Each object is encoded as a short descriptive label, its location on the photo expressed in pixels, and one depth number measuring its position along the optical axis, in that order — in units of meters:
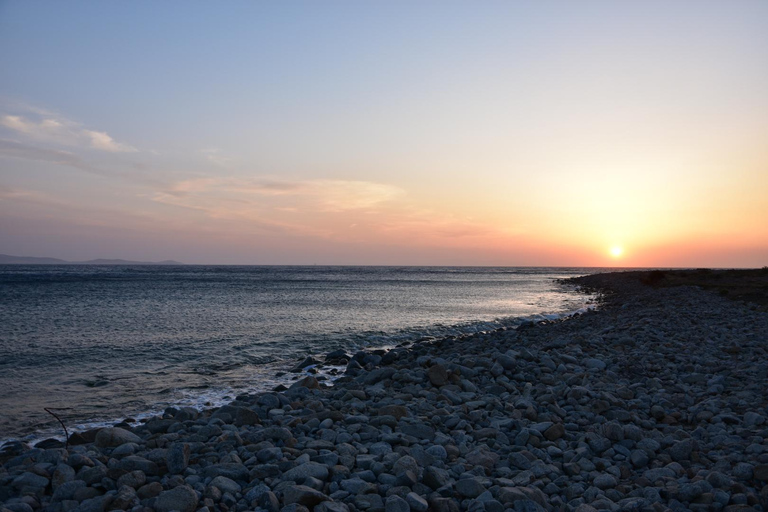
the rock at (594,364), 10.22
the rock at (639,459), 5.55
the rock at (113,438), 6.23
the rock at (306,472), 4.95
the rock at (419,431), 6.37
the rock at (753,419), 6.45
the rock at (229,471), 5.13
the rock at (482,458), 5.48
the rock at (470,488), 4.73
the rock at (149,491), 4.69
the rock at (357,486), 4.74
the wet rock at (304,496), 4.43
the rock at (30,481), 4.93
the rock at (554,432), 6.34
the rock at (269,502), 4.40
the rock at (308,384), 9.84
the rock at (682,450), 5.68
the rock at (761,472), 4.82
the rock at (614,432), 6.17
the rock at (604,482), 4.98
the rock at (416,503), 4.43
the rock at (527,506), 4.41
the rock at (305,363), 13.38
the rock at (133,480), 4.89
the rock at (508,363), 10.17
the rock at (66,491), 4.70
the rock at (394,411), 7.16
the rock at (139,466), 5.23
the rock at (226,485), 4.79
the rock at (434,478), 4.89
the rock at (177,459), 5.29
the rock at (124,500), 4.45
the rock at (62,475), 4.97
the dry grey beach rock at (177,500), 4.33
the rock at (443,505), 4.48
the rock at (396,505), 4.39
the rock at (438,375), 9.33
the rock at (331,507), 4.30
